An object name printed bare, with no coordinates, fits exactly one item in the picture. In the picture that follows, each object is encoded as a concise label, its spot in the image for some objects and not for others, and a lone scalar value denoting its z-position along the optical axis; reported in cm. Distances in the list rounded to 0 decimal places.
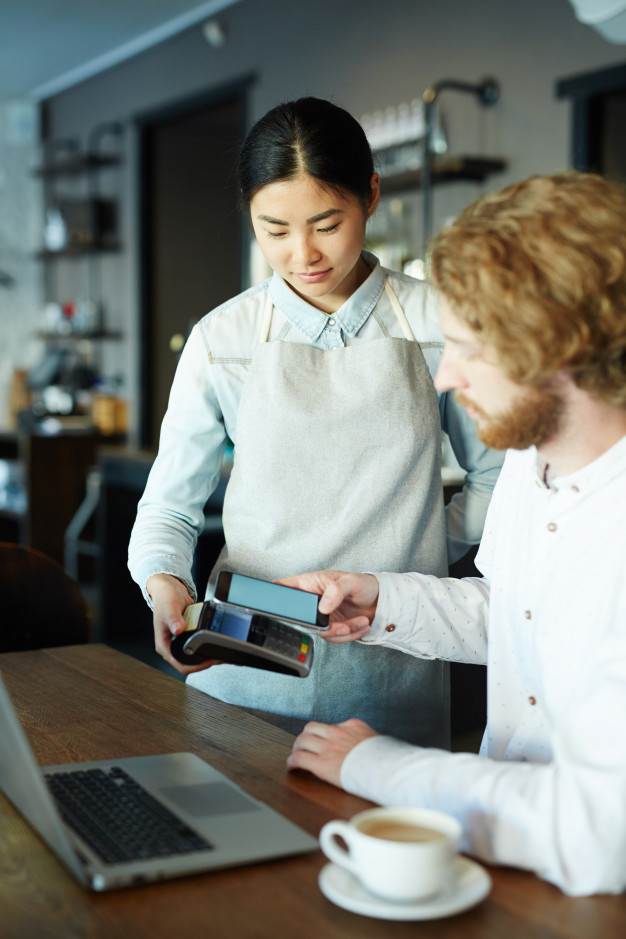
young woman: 151
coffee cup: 78
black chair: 189
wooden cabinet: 551
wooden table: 81
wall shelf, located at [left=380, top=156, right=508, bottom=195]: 392
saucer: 80
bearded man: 90
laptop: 88
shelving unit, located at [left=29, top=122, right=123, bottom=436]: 646
